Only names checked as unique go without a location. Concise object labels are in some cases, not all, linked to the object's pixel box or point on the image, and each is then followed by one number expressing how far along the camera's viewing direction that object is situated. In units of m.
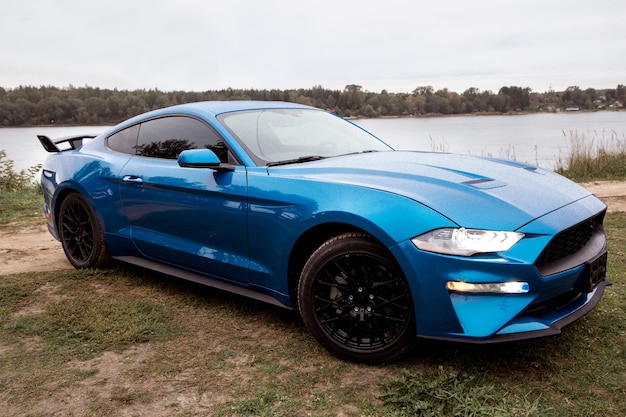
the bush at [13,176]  12.63
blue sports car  2.61
